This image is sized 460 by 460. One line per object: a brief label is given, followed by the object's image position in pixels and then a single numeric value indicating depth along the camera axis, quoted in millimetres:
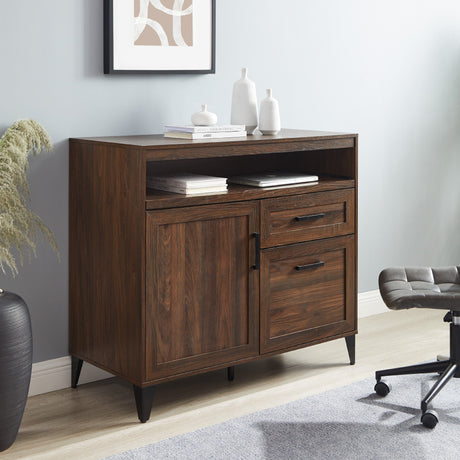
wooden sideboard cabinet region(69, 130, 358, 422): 2709
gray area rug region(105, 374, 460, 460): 2502
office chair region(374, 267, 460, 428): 2703
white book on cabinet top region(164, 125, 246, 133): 2900
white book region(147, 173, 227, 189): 2777
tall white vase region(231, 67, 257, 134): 3162
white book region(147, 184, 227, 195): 2779
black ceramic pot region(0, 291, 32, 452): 2434
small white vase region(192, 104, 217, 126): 3008
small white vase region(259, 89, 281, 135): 3145
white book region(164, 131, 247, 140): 2898
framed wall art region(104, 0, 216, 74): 2996
